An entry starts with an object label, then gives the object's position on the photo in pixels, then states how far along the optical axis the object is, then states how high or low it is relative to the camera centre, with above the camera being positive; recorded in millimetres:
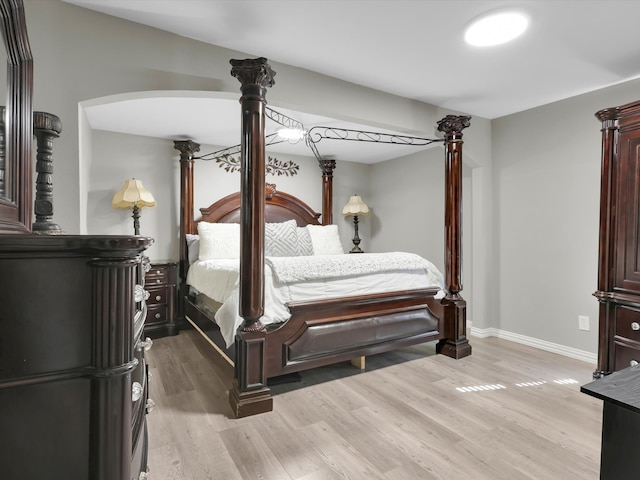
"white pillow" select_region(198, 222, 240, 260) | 3936 -68
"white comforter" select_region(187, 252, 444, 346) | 2502 -359
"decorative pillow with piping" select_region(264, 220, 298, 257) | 4066 -65
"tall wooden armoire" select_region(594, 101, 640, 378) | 2391 -34
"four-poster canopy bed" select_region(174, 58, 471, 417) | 2238 -603
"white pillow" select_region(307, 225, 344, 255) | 4719 -70
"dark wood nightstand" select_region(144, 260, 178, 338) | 3805 -707
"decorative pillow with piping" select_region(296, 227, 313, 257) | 4273 -102
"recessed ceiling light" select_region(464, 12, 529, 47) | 1996 +1223
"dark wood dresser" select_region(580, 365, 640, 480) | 722 -401
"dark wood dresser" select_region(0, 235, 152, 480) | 624 -227
